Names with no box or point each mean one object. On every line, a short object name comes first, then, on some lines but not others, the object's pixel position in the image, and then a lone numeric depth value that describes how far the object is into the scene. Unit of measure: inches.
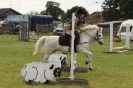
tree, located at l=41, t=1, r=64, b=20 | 5672.2
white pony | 631.2
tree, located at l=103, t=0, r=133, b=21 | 3430.1
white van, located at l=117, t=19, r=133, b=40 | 2094.2
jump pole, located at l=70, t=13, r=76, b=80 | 527.8
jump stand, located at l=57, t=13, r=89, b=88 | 524.7
